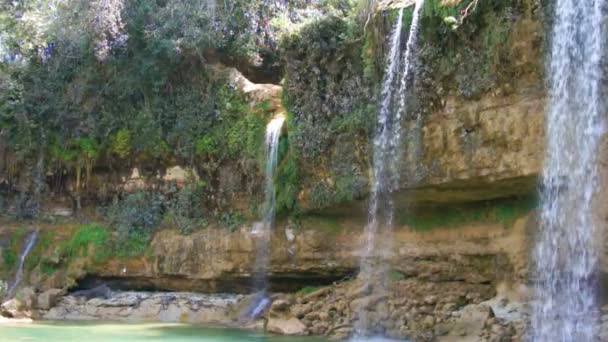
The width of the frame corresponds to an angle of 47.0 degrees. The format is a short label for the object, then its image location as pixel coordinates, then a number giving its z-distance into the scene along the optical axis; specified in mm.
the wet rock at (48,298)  17438
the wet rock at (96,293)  18047
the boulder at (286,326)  14055
